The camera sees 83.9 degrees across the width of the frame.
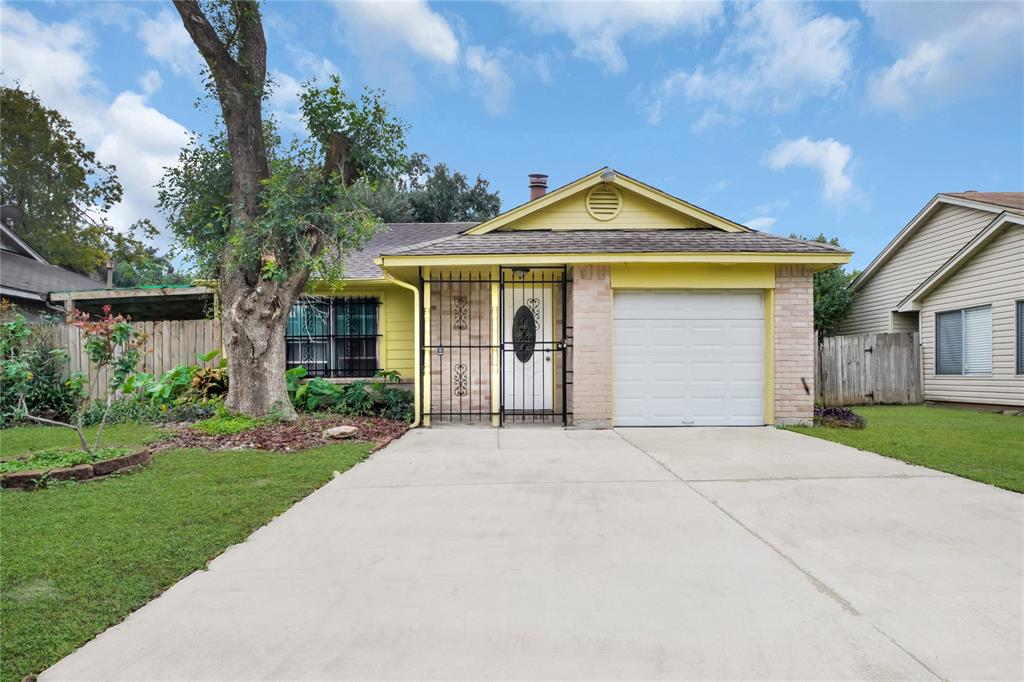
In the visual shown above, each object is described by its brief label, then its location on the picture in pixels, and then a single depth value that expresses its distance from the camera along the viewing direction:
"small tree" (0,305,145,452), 5.88
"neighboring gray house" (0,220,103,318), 16.03
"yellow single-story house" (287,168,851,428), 9.30
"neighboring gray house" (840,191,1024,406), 12.04
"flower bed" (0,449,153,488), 5.38
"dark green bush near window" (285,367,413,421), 10.41
